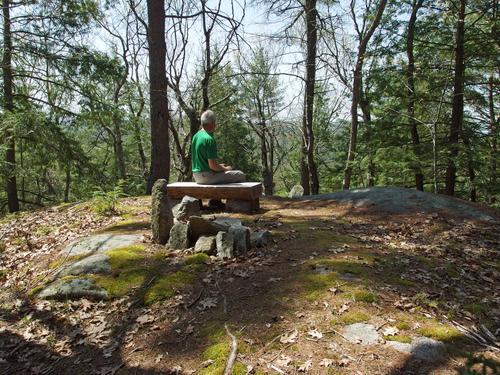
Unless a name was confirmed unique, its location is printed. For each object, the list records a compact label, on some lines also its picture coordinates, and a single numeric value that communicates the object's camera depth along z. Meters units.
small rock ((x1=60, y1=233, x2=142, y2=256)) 5.44
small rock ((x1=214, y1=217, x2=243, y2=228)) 5.59
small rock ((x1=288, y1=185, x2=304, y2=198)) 15.23
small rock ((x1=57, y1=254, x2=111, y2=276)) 4.77
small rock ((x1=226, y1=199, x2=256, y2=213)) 7.53
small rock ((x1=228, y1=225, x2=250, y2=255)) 5.18
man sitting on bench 7.26
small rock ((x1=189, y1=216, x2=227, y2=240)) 5.41
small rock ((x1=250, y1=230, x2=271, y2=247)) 5.45
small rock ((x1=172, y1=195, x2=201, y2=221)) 6.20
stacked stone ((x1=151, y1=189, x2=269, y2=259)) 5.20
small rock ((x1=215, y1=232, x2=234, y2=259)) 5.08
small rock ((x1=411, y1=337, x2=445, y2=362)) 2.88
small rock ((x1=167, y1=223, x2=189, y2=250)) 5.43
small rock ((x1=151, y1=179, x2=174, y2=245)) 5.62
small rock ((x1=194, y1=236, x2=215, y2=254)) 5.22
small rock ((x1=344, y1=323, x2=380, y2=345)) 3.10
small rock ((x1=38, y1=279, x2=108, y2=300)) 4.34
